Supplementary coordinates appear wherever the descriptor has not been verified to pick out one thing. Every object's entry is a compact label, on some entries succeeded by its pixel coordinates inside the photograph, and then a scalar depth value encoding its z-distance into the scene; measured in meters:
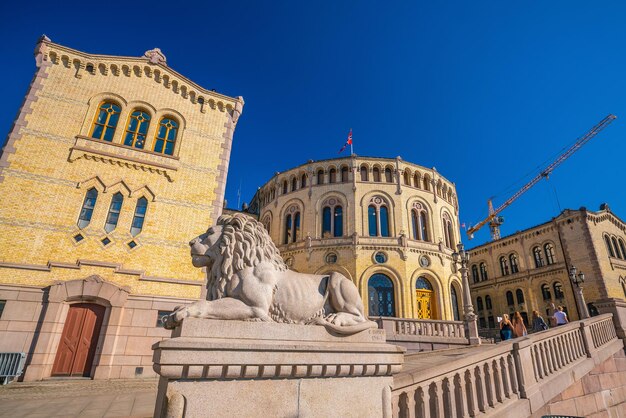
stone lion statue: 2.91
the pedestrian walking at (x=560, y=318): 11.79
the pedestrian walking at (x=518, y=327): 12.24
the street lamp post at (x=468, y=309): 15.22
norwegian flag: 28.62
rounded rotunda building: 23.09
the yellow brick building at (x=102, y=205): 9.61
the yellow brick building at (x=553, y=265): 28.03
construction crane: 60.05
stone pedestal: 2.32
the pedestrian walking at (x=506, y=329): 12.65
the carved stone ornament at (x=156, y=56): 14.00
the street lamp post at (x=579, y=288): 12.55
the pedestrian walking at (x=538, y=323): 13.82
